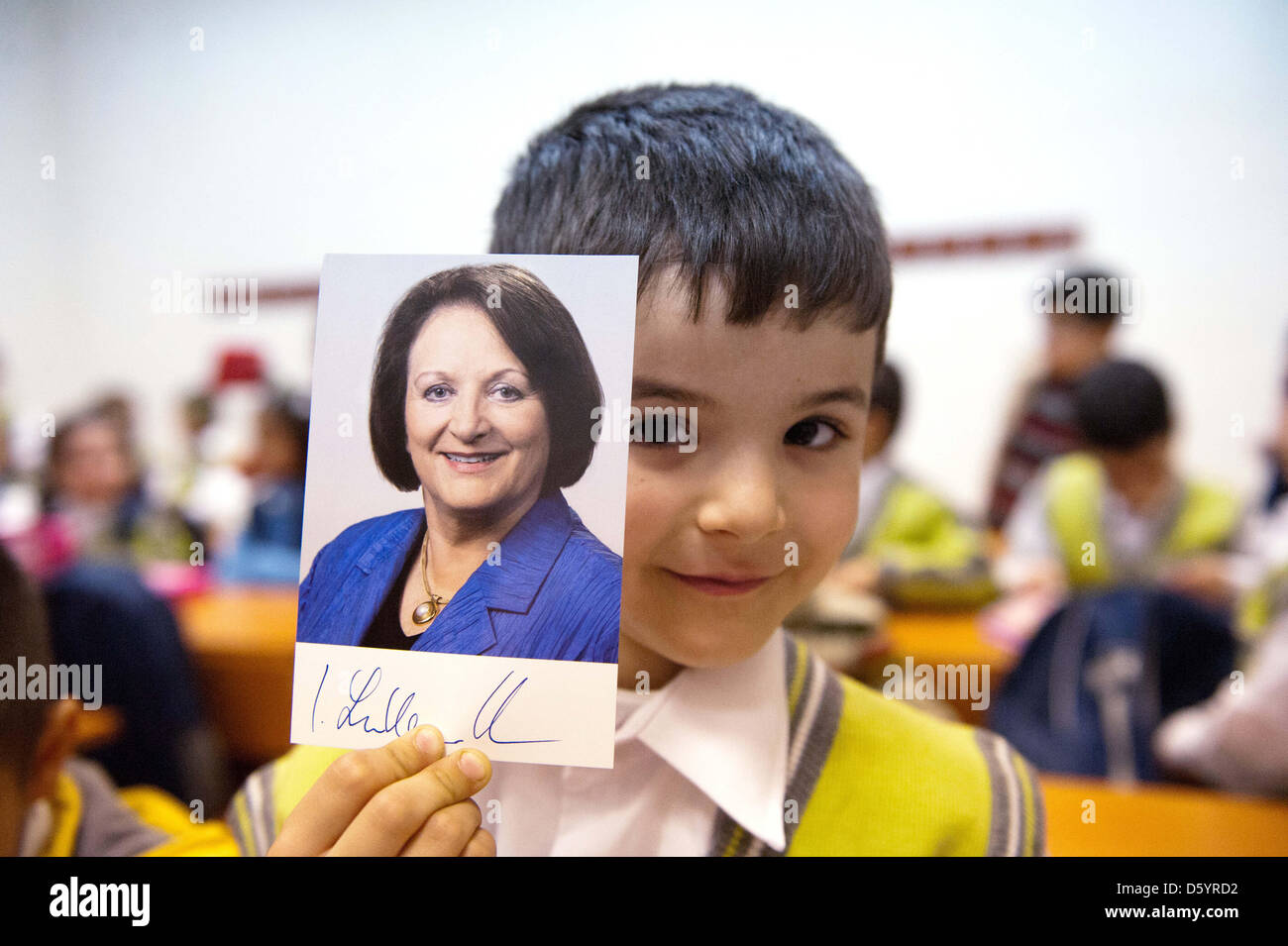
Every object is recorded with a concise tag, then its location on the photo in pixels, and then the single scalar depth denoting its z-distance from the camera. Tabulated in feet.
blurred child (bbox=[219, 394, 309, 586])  4.01
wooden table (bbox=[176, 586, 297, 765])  4.16
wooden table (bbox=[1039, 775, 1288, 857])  2.62
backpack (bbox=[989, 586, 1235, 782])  4.26
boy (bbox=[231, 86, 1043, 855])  1.70
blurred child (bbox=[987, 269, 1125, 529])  6.15
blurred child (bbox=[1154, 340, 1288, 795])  3.90
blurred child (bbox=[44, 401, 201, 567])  5.80
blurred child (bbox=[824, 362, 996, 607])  5.29
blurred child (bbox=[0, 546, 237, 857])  2.15
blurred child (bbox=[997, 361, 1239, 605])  5.69
